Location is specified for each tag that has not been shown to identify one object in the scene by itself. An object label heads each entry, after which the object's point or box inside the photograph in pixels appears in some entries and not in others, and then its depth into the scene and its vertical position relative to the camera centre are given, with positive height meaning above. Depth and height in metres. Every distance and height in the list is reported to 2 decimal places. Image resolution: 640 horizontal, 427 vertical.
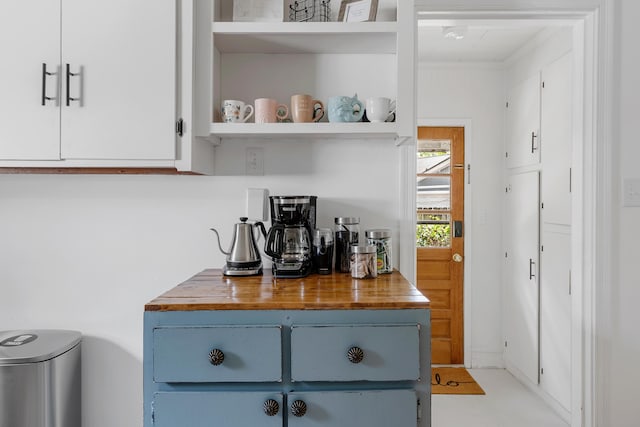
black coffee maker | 1.60 -0.09
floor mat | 3.39 -1.32
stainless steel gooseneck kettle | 1.65 -0.14
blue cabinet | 1.24 -0.43
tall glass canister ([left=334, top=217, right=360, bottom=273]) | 1.69 -0.09
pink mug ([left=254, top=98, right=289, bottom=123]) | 1.64 +0.38
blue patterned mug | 1.62 +0.39
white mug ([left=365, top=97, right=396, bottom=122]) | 1.62 +0.39
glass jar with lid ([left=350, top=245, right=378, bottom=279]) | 1.58 -0.16
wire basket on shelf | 1.75 +0.80
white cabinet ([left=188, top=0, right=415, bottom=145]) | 1.58 +0.60
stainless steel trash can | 1.54 -0.59
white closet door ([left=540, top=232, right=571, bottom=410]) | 2.83 -0.68
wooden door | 3.92 -0.17
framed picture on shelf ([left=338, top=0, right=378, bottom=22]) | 1.65 +0.76
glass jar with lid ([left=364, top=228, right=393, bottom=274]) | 1.68 -0.11
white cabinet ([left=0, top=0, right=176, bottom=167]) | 1.51 +0.46
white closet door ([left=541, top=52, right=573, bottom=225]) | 2.82 +0.50
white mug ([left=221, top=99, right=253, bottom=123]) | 1.63 +0.38
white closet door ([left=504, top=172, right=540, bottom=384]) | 3.29 -0.45
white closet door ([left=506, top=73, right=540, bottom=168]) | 3.26 +0.72
